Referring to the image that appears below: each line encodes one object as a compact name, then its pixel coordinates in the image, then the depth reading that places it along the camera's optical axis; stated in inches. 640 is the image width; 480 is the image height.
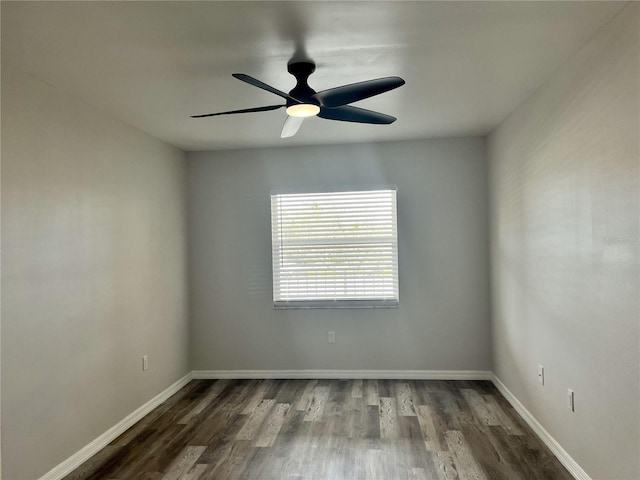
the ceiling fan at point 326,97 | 85.0
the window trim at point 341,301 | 173.2
